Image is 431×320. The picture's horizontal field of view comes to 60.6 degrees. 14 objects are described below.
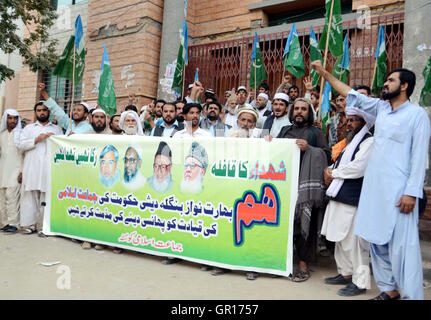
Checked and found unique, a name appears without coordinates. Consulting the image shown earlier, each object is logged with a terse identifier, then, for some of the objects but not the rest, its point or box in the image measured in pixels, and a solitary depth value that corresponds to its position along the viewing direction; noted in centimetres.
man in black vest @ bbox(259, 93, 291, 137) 446
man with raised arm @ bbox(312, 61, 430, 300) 266
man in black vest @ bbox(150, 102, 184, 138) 515
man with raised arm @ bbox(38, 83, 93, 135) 527
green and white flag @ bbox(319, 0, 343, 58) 475
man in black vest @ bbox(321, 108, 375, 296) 318
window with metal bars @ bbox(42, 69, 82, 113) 1135
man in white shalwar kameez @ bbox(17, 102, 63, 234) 509
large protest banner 346
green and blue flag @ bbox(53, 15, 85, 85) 524
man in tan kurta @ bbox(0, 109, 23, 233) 521
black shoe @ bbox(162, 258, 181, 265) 385
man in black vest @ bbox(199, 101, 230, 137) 552
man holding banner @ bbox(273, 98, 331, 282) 340
